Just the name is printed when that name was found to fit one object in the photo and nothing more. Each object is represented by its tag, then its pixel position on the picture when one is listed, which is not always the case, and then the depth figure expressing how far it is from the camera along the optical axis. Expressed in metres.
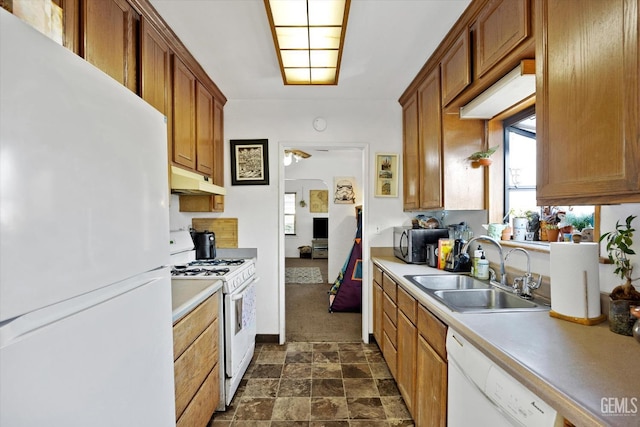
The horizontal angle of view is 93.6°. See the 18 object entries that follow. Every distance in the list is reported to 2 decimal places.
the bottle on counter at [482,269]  2.01
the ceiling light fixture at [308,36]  1.68
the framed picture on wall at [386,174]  3.14
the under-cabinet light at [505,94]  1.40
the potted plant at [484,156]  2.15
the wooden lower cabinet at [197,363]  1.43
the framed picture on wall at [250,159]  3.08
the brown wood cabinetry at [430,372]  1.42
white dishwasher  0.83
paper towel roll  1.17
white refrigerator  0.52
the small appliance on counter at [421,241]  2.56
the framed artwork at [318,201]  9.20
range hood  1.91
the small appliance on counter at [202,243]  2.84
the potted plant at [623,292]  1.06
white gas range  2.11
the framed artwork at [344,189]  5.75
